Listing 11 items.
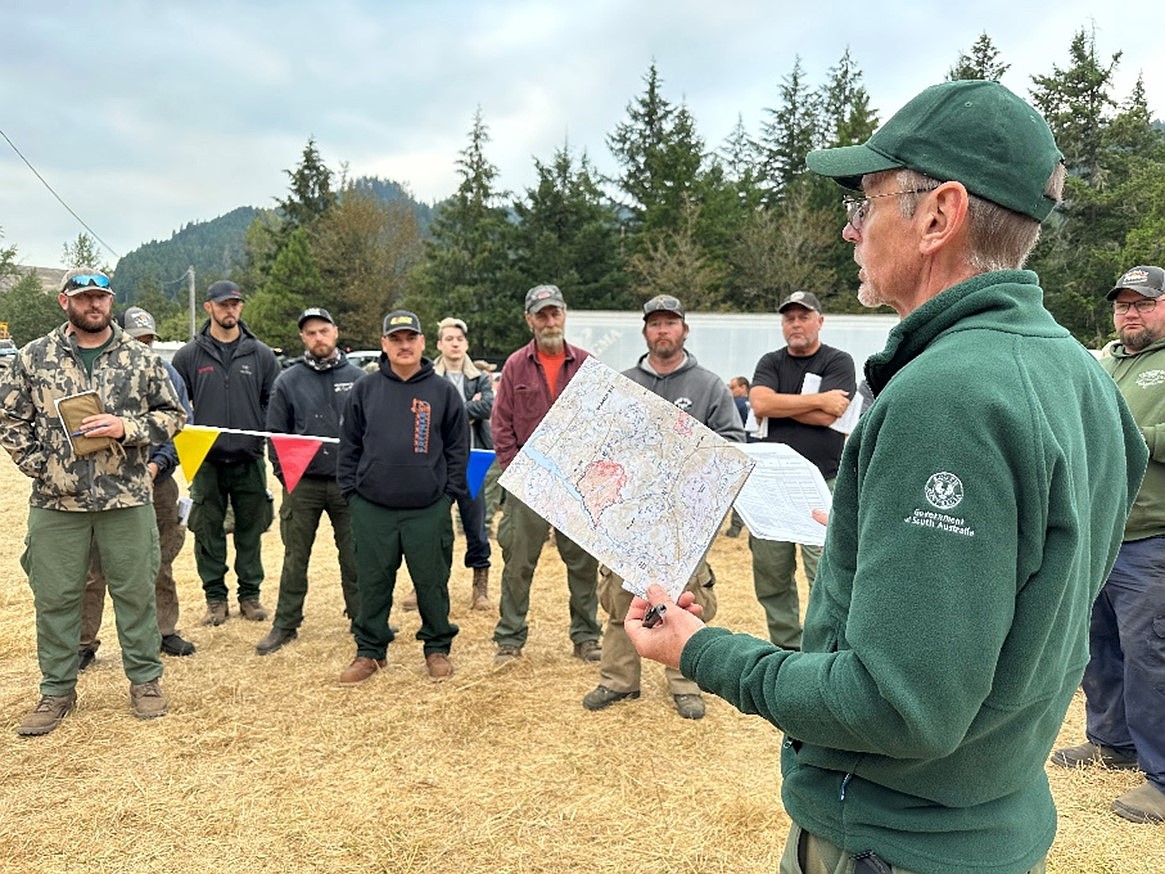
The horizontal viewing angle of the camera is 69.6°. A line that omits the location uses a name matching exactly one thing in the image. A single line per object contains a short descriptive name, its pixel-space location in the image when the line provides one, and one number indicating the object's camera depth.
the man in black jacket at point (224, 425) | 6.33
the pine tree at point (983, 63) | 38.19
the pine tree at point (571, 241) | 34.34
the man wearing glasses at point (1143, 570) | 3.75
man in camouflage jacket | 4.38
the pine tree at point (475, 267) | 35.69
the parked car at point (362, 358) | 24.09
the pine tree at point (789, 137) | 42.44
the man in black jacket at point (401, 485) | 5.22
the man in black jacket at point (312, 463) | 5.97
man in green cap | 1.08
